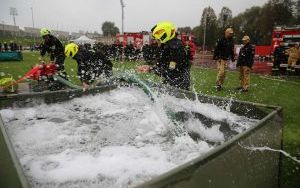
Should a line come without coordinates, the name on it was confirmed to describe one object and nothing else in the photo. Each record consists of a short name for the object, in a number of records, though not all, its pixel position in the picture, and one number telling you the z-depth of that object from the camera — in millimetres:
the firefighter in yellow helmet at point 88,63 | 5523
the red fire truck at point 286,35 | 11441
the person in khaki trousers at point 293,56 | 10663
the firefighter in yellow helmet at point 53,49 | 6887
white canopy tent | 29438
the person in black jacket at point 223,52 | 7240
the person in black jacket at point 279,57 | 11482
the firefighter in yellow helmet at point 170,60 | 3947
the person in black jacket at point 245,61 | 7193
